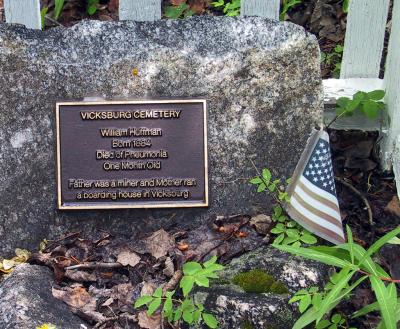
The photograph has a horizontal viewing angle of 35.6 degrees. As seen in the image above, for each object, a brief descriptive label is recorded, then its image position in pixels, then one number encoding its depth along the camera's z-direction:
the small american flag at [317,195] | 2.67
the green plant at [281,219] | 2.64
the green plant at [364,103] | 3.17
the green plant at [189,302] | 2.15
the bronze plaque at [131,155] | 2.91
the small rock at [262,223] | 2.83
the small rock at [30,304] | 2.21
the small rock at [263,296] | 2.20
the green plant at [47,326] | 2.15
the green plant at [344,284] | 1.91
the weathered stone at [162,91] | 2.90
